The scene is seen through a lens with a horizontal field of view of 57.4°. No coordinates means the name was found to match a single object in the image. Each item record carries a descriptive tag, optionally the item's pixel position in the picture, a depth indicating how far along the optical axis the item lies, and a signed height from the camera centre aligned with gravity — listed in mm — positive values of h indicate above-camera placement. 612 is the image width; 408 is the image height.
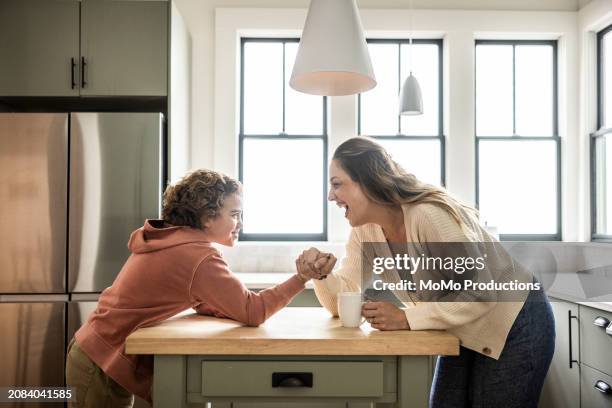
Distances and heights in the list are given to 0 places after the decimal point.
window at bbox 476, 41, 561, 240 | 4207 +527
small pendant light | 3441 +682
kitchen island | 1389 -400
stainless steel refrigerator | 3227 +50
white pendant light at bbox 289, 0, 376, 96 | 1761 +530
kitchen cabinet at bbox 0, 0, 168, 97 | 3406 +969
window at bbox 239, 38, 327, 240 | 4160 +299
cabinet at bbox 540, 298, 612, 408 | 2557 -745
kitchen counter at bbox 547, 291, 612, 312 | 2516 -455
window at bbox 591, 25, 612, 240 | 3939 +426
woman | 1520 -284
